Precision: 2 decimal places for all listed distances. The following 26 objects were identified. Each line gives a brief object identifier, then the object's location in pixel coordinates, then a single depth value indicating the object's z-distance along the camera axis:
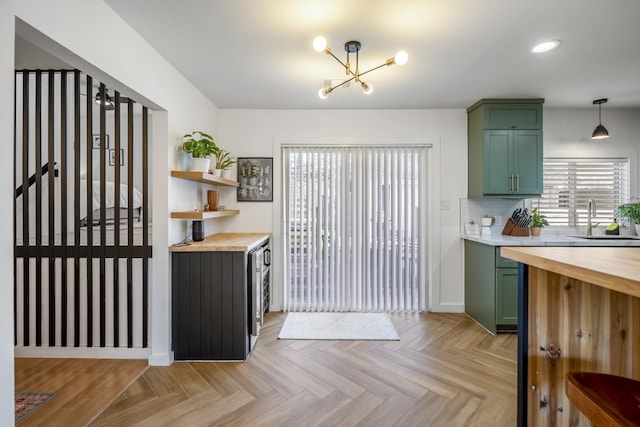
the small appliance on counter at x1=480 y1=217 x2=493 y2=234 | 3.51
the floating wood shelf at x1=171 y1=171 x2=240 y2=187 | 2.54
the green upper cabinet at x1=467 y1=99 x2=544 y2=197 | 3.34
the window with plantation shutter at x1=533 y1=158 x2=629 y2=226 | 3.73
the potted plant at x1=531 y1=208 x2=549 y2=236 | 3.54
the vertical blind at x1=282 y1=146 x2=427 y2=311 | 3.70
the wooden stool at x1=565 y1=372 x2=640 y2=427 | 0.77
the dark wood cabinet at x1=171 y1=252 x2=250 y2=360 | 2.48
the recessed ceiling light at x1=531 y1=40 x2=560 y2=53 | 2.18
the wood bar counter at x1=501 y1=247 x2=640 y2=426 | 1.03
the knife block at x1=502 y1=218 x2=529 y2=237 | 3.50
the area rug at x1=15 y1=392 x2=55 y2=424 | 1.85
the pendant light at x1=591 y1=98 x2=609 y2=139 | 3.37
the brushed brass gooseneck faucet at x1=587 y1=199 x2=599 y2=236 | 3.62
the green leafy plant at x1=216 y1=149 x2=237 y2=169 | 3.21
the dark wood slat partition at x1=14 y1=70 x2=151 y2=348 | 2.45
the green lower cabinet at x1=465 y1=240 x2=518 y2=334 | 3.01
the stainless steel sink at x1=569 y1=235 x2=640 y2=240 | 3.37
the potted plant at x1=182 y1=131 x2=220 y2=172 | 2.71
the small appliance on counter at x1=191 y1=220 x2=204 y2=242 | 2.79
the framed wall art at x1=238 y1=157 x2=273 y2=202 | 3.71
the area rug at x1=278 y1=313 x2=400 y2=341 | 2.98
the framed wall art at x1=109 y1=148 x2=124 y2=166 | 3.17
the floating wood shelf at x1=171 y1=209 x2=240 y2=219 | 2.54
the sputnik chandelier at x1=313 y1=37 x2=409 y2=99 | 1.81
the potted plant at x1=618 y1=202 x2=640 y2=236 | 3.51
